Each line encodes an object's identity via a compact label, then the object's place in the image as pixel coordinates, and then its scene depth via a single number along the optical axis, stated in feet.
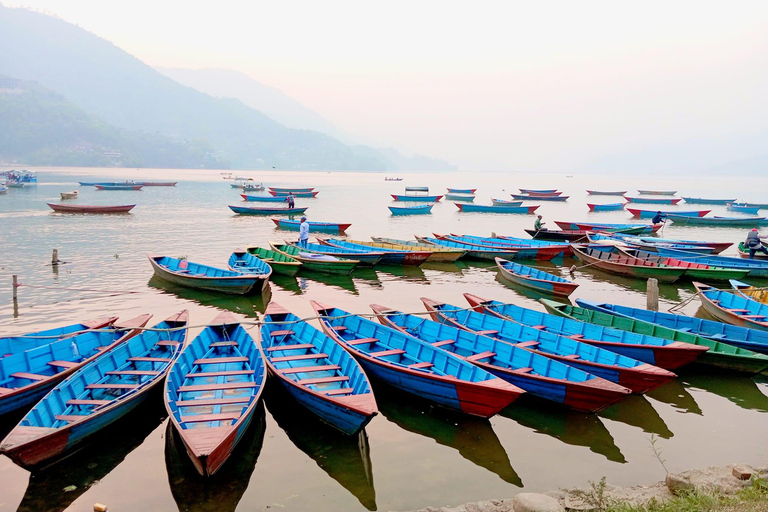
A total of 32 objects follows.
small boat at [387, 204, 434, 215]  210.18
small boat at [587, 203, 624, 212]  245.86
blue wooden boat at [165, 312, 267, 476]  28.30
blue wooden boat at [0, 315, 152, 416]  35.70
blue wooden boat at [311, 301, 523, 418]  35.65
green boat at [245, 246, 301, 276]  82.89
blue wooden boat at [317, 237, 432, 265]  93.71
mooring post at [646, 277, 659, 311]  62.34
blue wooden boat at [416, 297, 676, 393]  38.90
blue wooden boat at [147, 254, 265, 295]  71.97
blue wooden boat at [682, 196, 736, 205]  298.86
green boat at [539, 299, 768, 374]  45.19
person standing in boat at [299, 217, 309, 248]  97.55
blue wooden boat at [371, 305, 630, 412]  36.96
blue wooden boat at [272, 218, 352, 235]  142.41
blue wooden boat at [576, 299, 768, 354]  48.51
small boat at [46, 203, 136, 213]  177.99
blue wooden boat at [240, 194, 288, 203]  260.70
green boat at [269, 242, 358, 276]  85.61
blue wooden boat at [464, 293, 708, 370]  43.65
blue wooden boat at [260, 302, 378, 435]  33.22
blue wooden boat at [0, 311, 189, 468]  28.73
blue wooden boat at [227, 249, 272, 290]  74.64
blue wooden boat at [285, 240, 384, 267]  90.58
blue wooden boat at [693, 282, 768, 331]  56.49
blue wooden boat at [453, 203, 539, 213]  232.53
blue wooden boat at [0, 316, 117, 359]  41.93
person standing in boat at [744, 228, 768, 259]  97.19
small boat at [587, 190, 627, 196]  360.07
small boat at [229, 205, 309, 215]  189.60
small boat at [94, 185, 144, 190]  291.32
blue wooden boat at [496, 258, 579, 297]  75.77
